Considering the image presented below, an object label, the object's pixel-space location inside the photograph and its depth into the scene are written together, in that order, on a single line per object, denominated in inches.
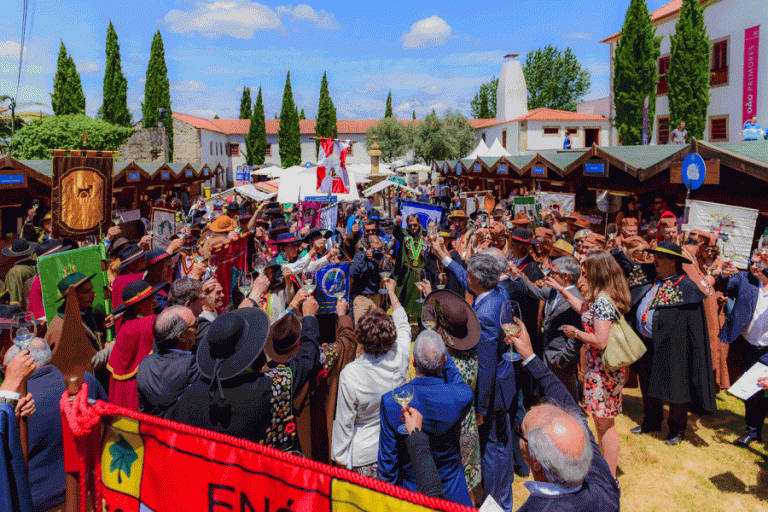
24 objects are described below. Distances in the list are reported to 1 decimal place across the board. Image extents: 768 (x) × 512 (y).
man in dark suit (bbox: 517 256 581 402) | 167.0
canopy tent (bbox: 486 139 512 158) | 842.2
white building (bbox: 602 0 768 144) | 913.5
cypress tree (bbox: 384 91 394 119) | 2258.9
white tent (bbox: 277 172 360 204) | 466.6
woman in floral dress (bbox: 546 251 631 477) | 146.5
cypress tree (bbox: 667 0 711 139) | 954.7
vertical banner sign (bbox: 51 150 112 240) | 239.3
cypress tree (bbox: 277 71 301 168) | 2038.6
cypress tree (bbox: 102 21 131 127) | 1510.8
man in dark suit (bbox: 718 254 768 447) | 178.4
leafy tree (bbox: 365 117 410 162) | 1991.9
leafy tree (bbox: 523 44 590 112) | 2405.3
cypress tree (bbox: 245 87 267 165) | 2036.5
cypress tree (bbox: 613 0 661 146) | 1062.4
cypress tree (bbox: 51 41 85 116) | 1401.3
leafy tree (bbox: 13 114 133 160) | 1082.7
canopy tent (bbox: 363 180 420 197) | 735.2
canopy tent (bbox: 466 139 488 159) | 911.0
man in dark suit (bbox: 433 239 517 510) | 146.0
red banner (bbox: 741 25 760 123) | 919.0
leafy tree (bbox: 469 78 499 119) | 2546.8
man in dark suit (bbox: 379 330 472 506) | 103.6
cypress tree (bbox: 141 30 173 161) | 1651.1
